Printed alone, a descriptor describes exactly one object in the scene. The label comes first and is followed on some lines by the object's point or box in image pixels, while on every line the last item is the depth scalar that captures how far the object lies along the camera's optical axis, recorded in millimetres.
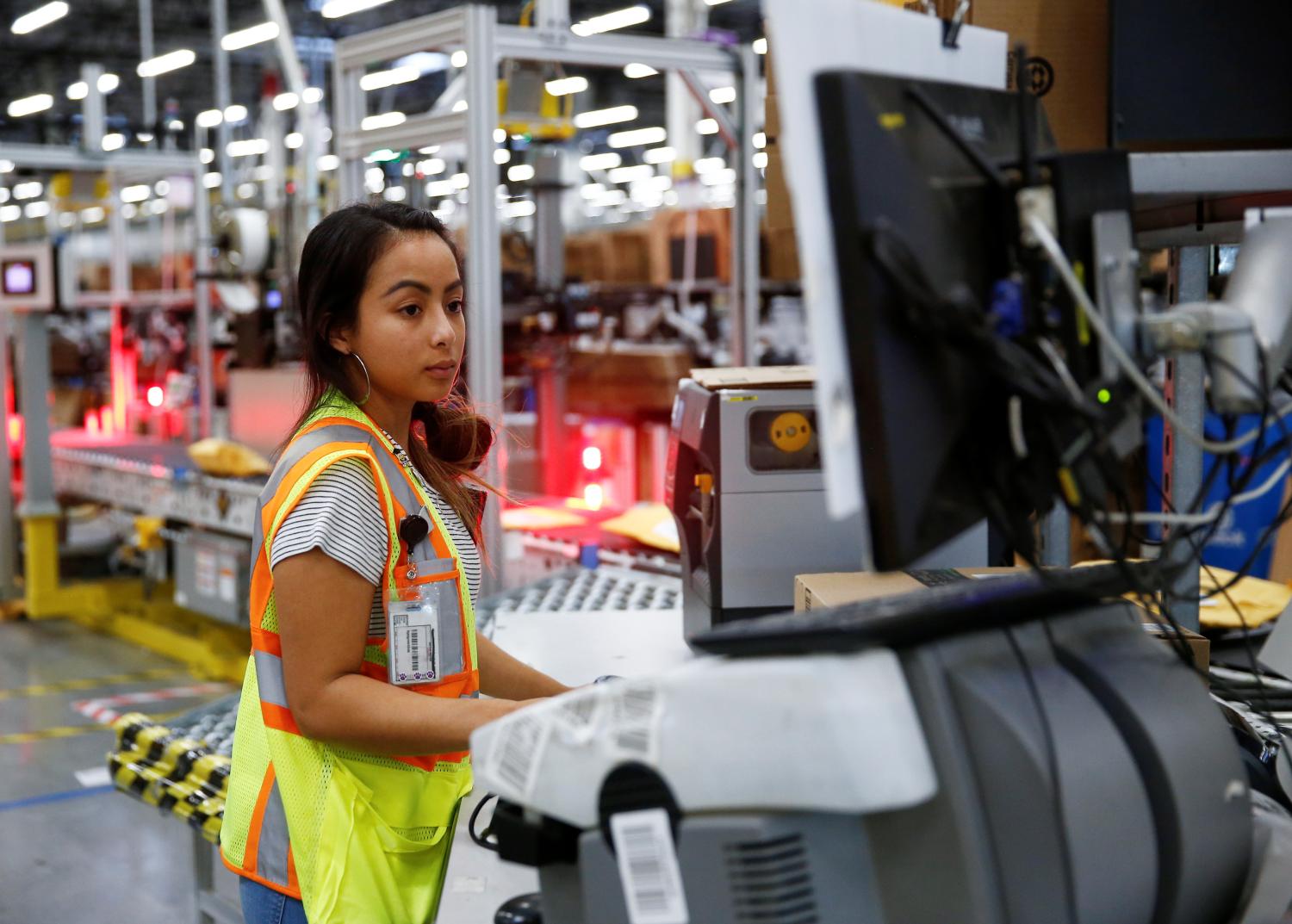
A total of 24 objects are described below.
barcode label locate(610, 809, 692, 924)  905
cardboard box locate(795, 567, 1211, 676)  1672
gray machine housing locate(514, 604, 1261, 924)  879
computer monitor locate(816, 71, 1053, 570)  845
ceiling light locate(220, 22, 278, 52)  11469
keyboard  893
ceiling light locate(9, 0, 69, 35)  12141
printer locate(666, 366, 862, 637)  2170
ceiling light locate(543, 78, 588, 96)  4812
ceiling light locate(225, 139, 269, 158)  16922
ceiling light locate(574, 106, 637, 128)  17062
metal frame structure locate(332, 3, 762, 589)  3832
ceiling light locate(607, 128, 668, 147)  20953
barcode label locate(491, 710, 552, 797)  976
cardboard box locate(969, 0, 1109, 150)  1942
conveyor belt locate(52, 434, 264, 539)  5410
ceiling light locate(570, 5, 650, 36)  12813
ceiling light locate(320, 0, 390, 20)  11234
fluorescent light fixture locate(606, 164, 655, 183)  25338
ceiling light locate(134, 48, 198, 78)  11680
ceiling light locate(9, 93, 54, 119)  19578
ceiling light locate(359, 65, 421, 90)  15891
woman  1345
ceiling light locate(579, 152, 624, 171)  23422
